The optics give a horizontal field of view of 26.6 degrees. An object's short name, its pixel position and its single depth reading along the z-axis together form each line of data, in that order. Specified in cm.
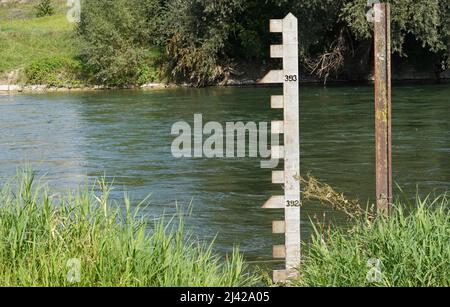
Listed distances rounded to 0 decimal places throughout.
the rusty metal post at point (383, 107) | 948
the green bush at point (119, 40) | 4562
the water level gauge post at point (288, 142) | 925
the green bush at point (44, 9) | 6181
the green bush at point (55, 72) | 4562
